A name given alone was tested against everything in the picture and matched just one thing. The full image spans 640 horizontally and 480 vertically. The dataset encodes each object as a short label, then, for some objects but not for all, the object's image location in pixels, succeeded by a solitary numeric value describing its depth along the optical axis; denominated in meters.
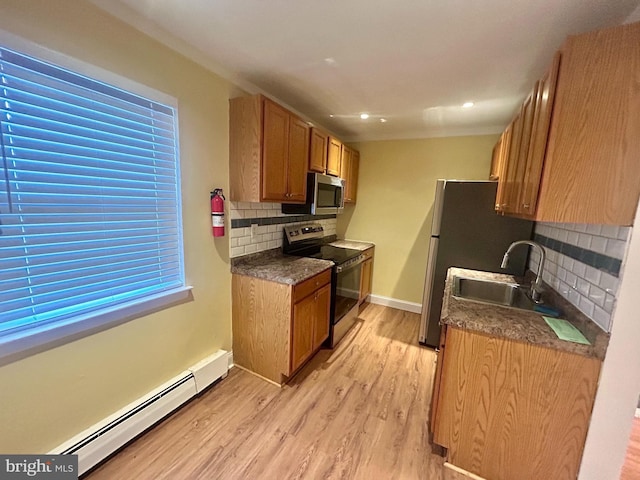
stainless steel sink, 2.03
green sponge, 1.47
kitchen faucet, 1.69
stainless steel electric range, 2.68
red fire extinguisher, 1.94
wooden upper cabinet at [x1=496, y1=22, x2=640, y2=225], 1.02
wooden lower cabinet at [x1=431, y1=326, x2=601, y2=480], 1.22
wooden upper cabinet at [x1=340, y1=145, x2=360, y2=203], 3.34
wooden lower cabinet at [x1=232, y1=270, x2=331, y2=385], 2.02
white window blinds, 1.12
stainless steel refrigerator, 2.40
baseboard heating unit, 1.36
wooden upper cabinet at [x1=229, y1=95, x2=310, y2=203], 1.98
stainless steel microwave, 2.63
